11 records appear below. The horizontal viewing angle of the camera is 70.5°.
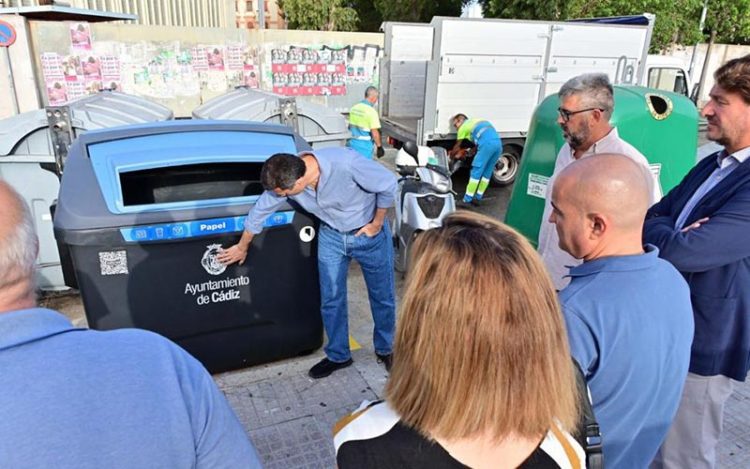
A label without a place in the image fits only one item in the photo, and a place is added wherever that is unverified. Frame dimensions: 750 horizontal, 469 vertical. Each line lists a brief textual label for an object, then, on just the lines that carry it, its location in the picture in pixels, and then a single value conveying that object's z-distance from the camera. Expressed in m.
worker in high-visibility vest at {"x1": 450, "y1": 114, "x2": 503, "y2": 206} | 7.11
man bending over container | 2.65
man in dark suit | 1.70
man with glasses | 2.45
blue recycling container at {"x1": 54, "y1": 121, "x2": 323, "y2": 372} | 2.54
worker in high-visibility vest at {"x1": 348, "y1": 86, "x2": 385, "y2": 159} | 7.70
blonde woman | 0.95
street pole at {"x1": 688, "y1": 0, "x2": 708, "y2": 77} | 18.44
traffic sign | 10.38
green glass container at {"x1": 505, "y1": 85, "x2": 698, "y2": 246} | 3.30
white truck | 7.97
